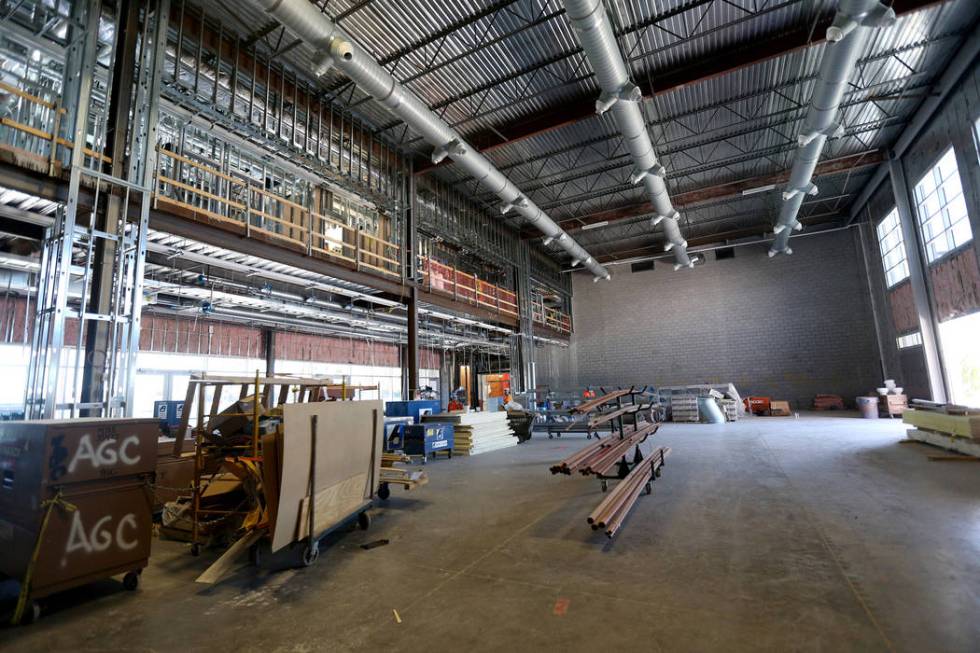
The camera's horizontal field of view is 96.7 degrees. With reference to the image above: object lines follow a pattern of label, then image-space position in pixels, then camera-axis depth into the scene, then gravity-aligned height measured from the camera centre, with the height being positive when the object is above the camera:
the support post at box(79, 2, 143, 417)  7.11 +3.20
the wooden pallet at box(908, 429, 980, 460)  8.39 -1.51
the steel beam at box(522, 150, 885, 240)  16.91 +8.00
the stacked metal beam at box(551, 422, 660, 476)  5.61 -1.04
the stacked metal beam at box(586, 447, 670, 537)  4.41 -1.35
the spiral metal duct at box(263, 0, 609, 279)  7.91 +6.67
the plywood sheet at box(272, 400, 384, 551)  4.03 -0.66
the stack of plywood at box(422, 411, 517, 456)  11.95 -1.25
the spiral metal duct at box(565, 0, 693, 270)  7.98 +6.63
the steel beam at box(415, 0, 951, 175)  10.65 +8.22
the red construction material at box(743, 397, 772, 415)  20.59 -1.31
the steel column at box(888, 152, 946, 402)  15.19 +3.19
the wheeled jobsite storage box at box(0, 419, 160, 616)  3.34 -0.79
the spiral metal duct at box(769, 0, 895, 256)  8.03 +6.62
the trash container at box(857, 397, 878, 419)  16.72 -1.30
